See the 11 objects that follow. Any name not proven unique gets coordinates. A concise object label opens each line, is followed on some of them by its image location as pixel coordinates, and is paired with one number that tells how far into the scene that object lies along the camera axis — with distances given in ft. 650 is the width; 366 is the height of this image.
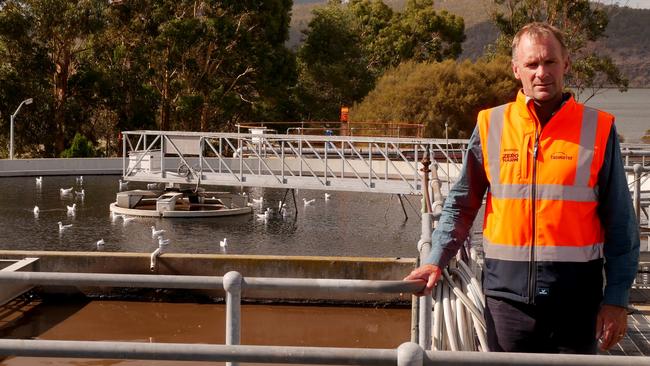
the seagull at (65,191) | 92.73
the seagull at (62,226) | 70.18
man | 10.62
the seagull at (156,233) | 62.75
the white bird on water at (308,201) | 88.13
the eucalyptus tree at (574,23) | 190.80
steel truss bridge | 75.15
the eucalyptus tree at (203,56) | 149.79
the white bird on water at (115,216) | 77.85
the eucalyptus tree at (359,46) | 183.32
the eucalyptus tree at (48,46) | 138.51
